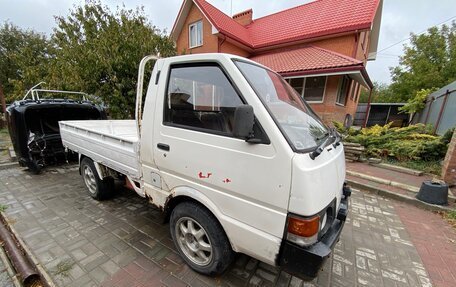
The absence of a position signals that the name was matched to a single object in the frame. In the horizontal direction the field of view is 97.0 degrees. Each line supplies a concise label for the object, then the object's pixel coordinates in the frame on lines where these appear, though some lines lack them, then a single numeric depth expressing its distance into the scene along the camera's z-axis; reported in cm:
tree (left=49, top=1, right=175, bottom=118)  567
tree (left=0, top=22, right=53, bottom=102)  1502
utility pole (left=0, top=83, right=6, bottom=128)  855
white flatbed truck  143
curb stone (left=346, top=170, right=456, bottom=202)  406
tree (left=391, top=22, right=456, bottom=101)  1909
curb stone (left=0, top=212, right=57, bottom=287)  196
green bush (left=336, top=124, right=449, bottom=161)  567
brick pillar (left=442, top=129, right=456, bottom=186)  411
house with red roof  932
